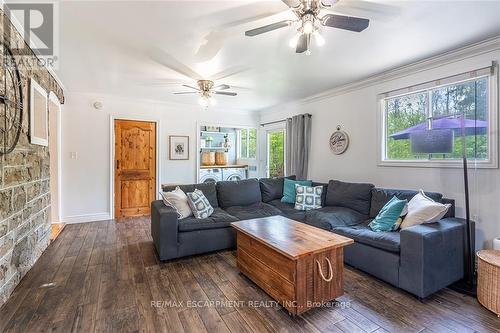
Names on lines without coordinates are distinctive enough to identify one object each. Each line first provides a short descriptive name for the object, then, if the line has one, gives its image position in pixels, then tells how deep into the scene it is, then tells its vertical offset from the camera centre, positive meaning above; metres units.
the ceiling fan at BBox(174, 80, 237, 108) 3.76 +1.17
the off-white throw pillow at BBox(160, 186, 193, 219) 3.21 -0.47
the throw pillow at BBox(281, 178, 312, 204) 4.18 -0.41
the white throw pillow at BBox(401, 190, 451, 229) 2.43 -0.46
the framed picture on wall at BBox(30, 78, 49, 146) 2.73 +0.61
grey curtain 5.02 +0.43
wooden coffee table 1.91 -0.80
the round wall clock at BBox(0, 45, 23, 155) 2.08 +0.56
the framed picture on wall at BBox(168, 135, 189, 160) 5.48 +0.41
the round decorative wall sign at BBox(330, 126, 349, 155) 4.28 +0.40
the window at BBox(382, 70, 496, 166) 2.72 +0.58
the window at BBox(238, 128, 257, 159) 6.73 +0.63
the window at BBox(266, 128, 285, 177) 5.97 +0.31
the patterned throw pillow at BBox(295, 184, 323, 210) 3.80 -0.48
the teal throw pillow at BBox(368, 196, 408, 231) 2.65 -0.54
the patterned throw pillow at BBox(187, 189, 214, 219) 3.25 -0.51
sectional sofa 2.19 -0.70
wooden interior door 5.03 -0.02
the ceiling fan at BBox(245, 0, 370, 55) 1.74 +1.04
